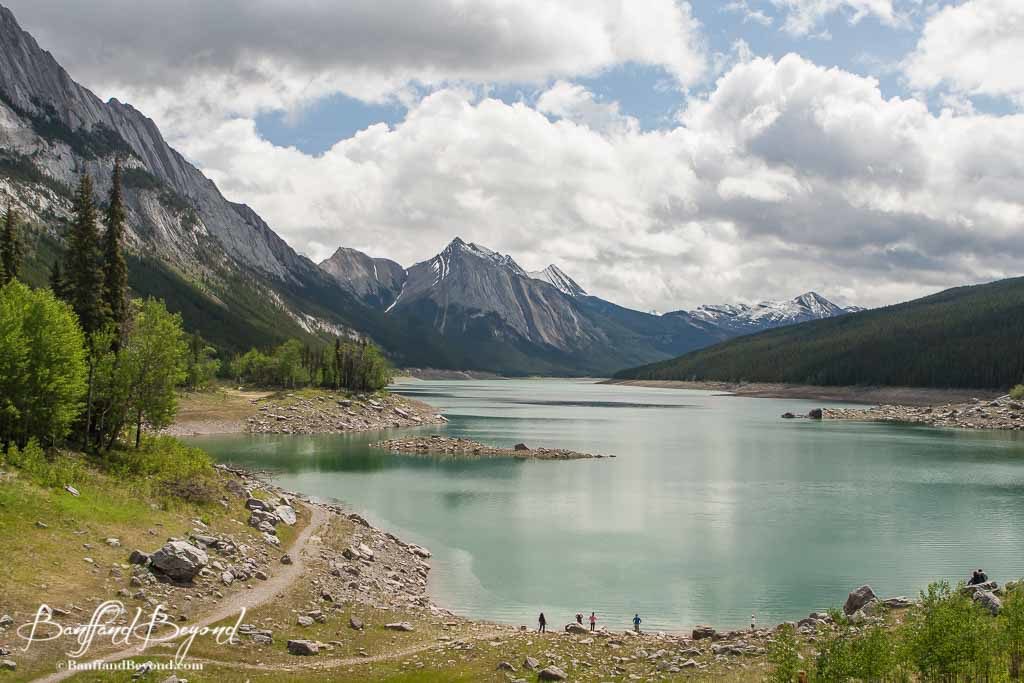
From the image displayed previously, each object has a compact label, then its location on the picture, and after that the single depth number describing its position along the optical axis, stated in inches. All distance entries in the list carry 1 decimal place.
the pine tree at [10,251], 2364.7
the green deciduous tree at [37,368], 1610.5
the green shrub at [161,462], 1737.2
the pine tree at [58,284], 2237.0
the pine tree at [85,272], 2132.1
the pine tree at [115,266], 2223.2
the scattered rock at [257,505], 1737.2
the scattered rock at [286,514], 1779.0
